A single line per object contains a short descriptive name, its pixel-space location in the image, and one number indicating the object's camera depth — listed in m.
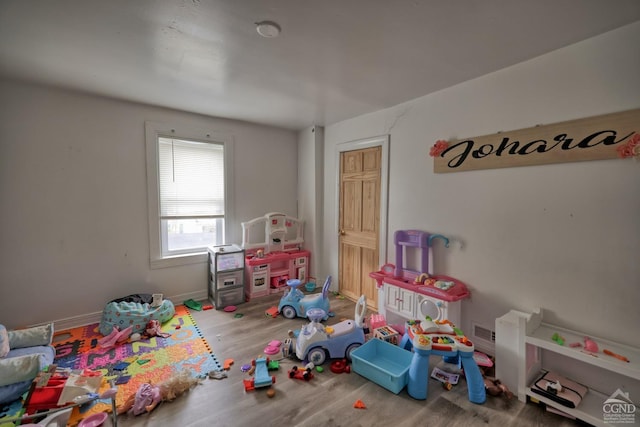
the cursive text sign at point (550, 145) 1.72
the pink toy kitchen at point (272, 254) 3.68
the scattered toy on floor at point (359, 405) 1.80
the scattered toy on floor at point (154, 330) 2.71
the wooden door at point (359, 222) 3.35
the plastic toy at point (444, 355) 1.84
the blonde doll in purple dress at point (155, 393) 1.77
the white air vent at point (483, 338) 2.36
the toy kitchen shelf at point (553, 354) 1.60
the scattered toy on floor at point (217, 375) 2.09
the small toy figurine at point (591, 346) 1.67
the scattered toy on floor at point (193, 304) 3.34
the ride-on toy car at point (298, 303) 3.05
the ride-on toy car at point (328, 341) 2.25
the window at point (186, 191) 3.28
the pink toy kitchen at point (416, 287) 2.42
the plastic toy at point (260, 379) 1.97
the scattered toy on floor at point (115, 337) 2.53
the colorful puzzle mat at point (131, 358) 1.98
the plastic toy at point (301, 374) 2.08
